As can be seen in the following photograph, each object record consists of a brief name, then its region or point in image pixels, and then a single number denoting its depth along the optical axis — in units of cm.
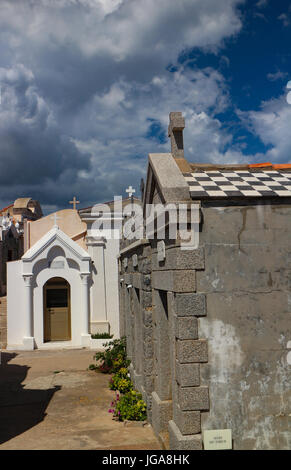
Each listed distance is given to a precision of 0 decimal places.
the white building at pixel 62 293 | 1634
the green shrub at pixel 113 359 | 1196
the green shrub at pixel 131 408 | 802
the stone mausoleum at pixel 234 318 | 546
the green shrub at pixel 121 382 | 998
